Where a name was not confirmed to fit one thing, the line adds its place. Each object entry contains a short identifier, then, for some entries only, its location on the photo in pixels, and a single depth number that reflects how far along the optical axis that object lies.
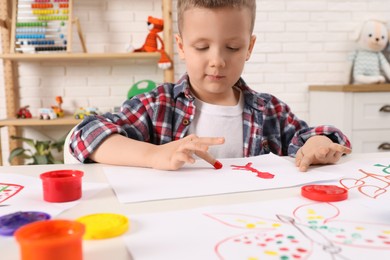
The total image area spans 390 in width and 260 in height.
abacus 2.16
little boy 0.76
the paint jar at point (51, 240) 0.31
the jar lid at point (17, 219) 0.40
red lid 0.52
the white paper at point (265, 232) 0.35
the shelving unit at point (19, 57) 2.14
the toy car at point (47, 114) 2.20
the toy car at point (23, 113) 2.27
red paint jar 0.52
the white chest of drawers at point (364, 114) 2.10
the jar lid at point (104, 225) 0.39
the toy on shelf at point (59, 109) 2.28
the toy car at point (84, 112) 2.19
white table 0.36
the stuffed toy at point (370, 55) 2.42
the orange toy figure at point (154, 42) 2.23
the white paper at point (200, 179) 0.56
